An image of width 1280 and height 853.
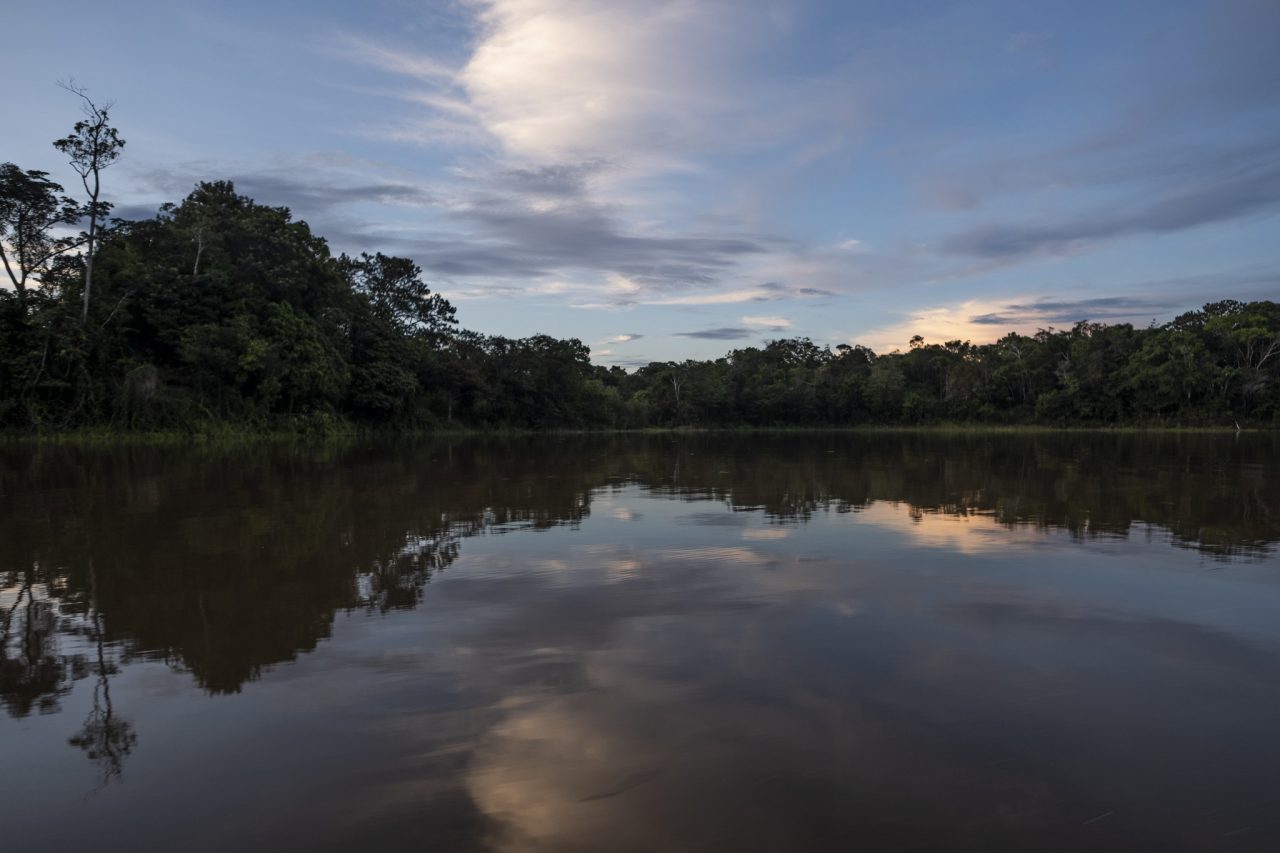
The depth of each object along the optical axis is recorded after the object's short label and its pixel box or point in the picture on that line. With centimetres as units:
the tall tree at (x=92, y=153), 2920
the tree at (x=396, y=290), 5212
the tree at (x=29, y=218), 2969
